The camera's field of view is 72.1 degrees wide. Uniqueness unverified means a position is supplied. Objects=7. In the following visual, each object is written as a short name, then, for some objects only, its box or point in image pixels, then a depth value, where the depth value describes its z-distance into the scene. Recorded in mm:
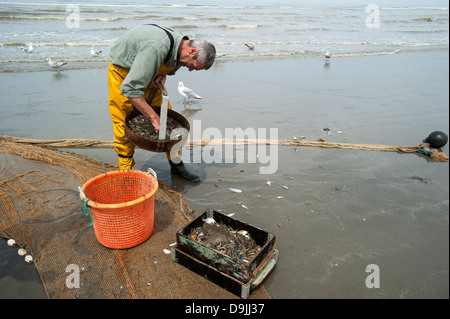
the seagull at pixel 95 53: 11867
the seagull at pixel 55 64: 9552
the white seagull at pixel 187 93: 7164
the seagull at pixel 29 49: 11823
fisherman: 2936
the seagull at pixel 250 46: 14148
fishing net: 2564
